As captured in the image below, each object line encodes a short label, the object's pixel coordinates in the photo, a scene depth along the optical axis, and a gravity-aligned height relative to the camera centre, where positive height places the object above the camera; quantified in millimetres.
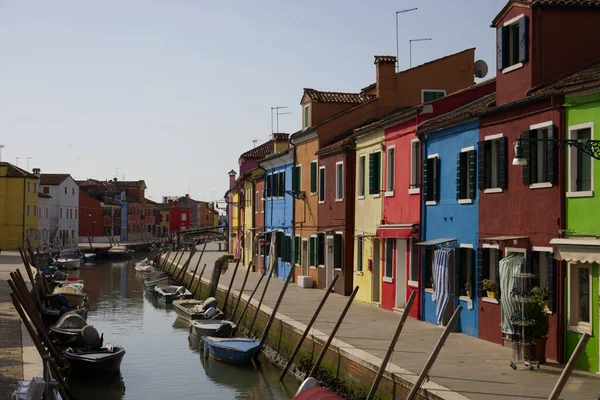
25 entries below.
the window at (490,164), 19016 +1463
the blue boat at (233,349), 23125 -3473
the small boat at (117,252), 85844 -2908
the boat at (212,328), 26938 -3394
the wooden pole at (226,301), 33094 -3046
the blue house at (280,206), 39531 +974
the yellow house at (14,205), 78750 +1701
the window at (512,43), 17750 +4014
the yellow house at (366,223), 27328 +102
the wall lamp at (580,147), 13773 +1356
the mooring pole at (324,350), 18344 -2740
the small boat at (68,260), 67750 -3020
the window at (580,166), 15336 +1156
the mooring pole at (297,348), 20116 -3029
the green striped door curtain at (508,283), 16725 -1151
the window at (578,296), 15265 -1256
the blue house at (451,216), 20031 +284
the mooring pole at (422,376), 13203 -2367
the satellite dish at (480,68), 25703 +4885
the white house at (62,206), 92200 +1911
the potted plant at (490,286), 18547 -1318
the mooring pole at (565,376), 10406 -1856
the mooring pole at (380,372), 14939 -2606
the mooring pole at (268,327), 23516 -2923
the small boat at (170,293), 42344 -3555
